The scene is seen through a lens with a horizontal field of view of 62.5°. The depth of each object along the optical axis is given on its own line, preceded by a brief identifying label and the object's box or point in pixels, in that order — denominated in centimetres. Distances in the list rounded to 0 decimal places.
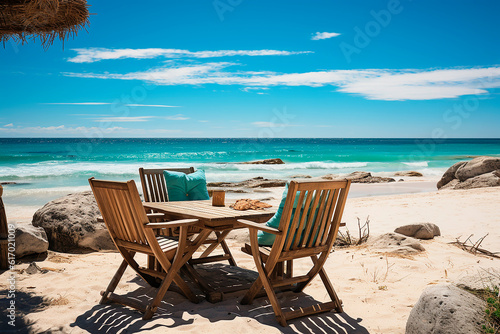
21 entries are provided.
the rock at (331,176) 1792
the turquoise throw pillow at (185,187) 460
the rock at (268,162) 2705
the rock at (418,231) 536
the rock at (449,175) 1320
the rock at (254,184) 1521
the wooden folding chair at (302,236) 279
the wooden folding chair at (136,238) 288
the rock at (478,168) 1260
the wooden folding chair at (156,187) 440
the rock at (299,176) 1901
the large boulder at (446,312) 221
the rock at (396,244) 463
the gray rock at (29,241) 438
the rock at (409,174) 1959
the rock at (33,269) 402
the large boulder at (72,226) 490
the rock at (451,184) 1275
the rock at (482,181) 1175
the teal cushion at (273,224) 291
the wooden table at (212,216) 310
